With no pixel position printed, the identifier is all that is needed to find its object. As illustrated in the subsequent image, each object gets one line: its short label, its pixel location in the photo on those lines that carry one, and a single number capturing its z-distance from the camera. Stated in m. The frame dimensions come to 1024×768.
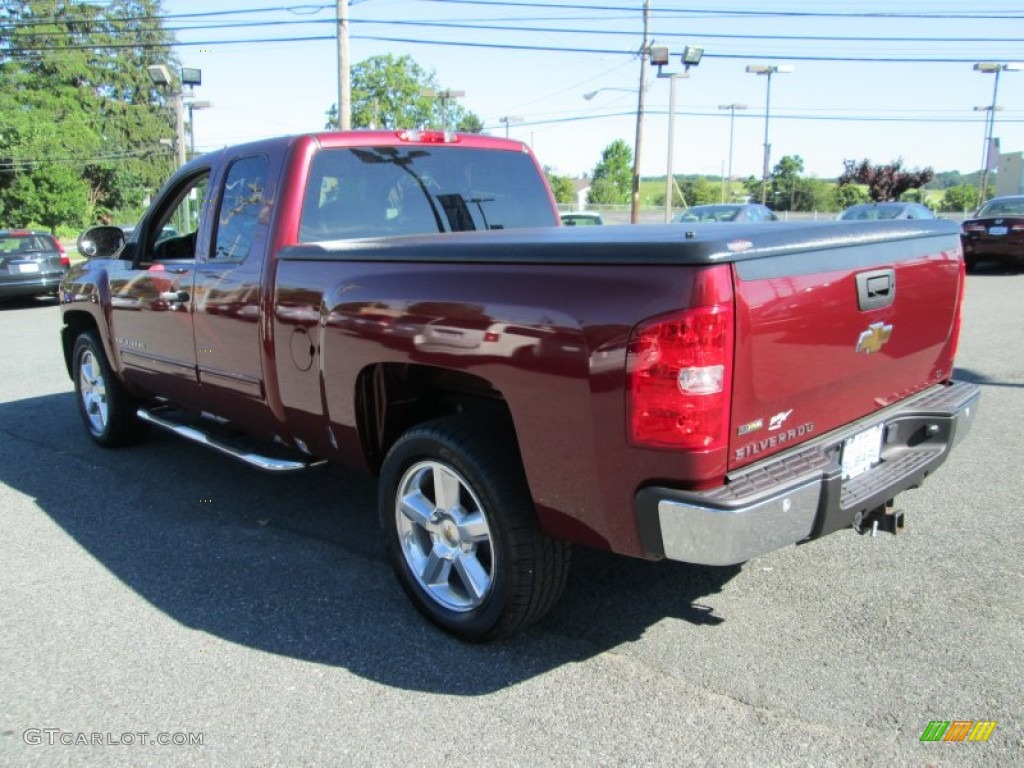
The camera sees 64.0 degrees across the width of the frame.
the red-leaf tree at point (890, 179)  47.28
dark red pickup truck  2.37
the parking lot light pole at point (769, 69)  27.84
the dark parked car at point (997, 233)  16.25
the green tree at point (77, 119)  42.62
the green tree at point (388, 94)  56.03
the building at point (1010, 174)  70.50
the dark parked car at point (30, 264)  15.15
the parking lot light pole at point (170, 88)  20.69
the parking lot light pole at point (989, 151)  37.28
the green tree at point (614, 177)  70.44
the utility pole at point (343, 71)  16.97
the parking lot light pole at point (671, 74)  21.89
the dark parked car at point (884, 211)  16.47
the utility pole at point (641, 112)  24.41
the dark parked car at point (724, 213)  15.53
